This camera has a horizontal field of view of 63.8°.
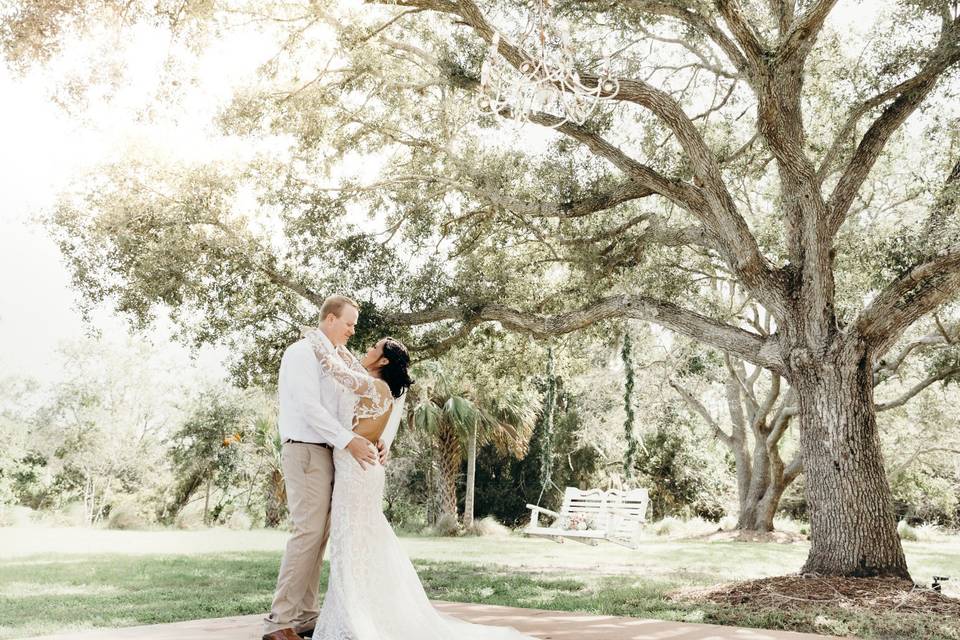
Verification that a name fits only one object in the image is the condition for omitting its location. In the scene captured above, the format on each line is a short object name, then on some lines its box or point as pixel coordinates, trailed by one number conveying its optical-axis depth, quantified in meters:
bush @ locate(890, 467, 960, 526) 23.30
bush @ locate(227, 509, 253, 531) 24.44
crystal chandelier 4.12
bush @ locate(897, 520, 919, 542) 19.64
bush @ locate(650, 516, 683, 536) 20.19
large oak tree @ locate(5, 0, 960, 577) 8.04
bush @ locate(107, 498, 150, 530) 21.83
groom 4.02
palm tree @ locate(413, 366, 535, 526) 19.16
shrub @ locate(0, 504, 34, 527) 21.26
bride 3.95
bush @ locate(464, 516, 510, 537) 19.11
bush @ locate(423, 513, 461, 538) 18.81
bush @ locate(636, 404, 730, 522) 23.28
